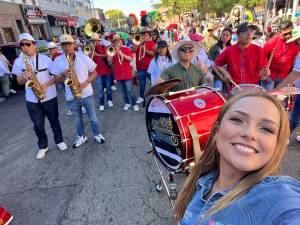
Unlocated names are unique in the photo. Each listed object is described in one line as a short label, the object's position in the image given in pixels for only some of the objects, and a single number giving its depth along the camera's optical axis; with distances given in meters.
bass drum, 2.39
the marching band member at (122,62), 6.07
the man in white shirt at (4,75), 8.87
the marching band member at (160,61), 5.02
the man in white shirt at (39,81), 4.05
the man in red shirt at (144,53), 6.42
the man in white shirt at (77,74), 4.22
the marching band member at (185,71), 3.28
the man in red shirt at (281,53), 4.56
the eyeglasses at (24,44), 4.01
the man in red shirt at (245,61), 3.80
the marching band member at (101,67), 6.35
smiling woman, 0.91
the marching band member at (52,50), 7.32
